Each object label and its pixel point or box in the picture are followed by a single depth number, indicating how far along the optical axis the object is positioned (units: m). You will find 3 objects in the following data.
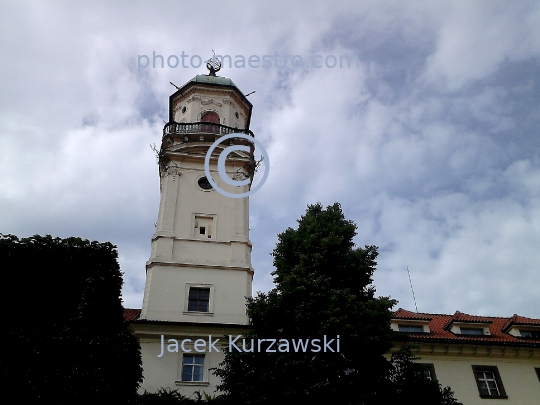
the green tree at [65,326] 15.70
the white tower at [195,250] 23.94
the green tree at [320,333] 17.69
